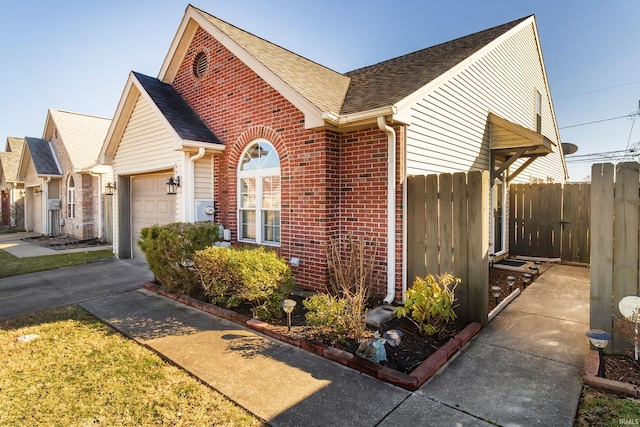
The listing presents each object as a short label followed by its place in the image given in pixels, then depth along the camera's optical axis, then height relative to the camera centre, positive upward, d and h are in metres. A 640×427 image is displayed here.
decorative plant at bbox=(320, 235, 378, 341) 4.27 -1.17
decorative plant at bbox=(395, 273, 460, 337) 4.36 -1.32
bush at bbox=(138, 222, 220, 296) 6.12 -0.83
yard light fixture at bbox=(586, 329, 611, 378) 3.19 -1.29
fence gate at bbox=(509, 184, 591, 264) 9.24 -0.45
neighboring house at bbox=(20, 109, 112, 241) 15.51 +1.49
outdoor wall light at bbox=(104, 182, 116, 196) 11.81 +0.67
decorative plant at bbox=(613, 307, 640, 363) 3.49 -1.31
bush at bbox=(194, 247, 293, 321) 4.96 -1.11
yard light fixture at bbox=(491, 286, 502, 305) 5.26 -1.35
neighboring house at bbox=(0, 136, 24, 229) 22.50 +1.20
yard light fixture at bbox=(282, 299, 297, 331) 4.39 -1.30
